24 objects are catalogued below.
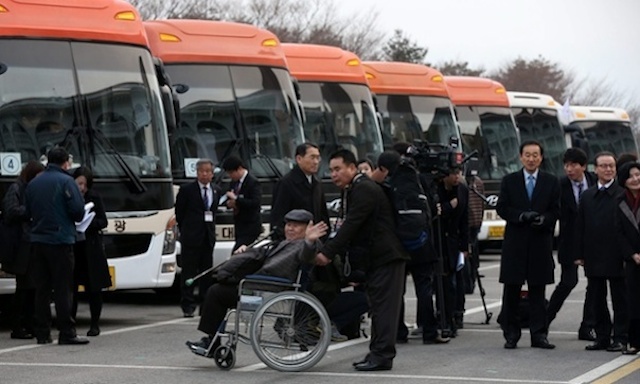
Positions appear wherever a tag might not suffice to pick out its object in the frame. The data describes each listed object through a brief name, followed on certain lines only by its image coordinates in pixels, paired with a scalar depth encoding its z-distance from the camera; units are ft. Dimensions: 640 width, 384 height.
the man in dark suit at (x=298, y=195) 46.24
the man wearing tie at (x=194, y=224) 56.13
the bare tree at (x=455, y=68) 274.40
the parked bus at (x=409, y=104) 86.94
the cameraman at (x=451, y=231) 48.24
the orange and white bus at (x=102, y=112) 50.98
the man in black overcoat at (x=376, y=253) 39.40
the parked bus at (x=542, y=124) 105.09
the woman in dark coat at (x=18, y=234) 47.88
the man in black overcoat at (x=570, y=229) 47.21
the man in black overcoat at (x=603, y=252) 44.45
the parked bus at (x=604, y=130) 120.16
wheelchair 38.83
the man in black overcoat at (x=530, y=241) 44.70
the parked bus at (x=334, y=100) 72.54
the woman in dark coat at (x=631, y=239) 43.29
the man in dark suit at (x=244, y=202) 55.31
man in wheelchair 39.55
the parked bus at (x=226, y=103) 61.00
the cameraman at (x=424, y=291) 45.91
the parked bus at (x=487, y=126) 96.02
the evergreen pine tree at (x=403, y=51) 258.57
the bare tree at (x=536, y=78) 297.33
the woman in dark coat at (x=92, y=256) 48.78
